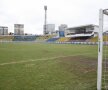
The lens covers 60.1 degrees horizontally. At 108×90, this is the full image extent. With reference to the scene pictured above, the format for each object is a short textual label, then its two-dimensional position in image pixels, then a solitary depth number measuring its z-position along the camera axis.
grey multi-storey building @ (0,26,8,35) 79.38
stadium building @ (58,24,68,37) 52.30
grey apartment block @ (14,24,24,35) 82.29
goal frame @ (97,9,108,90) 3.48
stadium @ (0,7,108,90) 4.06
